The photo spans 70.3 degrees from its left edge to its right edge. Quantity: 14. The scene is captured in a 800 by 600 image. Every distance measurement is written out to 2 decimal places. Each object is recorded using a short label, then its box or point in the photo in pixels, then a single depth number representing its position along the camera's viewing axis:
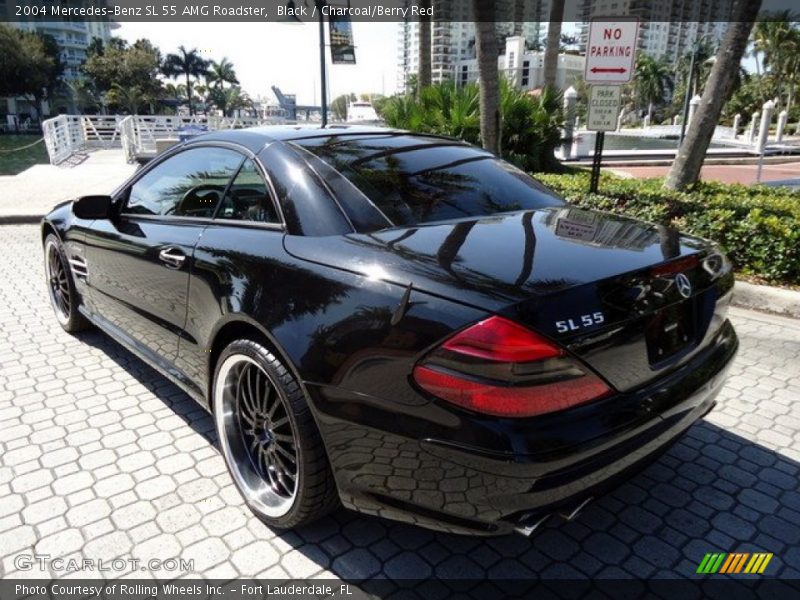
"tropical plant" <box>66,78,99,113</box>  71.12
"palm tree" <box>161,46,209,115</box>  88.25
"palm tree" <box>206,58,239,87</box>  97.56
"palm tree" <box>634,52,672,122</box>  85.81
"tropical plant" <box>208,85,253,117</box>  99.62
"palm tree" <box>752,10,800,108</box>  51.72
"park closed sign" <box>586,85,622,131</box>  6.54
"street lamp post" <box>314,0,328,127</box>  15.10
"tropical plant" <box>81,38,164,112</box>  64.00
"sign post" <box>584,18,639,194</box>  6.01
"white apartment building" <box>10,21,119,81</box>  85.19
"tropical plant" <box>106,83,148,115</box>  64.00
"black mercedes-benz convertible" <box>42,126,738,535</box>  1.63
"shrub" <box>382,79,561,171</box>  11.08
